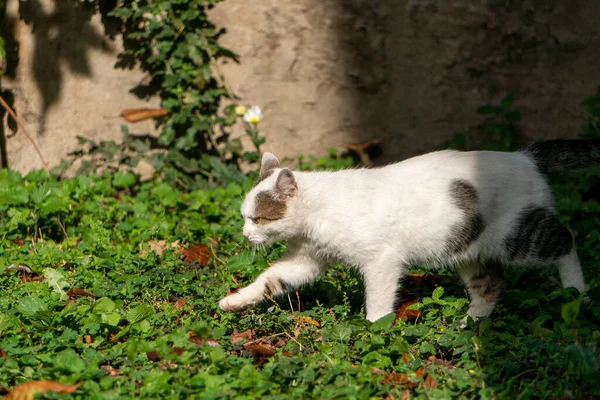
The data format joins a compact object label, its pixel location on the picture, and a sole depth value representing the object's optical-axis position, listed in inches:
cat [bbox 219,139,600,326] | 352.8
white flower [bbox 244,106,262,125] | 539.6
